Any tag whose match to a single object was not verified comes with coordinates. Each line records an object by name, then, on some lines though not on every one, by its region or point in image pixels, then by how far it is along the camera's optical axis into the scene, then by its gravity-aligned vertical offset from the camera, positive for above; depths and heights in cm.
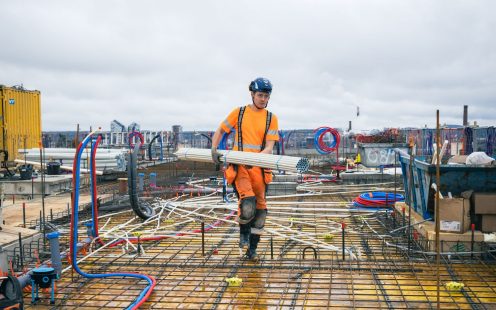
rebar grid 386 -129
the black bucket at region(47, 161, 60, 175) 1430 -90
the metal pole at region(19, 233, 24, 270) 482 -115
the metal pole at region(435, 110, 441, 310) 334 -40
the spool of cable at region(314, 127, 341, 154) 1566 -2
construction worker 509 -12
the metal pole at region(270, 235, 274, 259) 514 -121
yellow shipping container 1916 +85
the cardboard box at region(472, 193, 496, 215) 516 -70
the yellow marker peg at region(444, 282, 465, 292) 403 -125
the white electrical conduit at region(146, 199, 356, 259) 517 -119
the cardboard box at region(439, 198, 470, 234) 519 -83
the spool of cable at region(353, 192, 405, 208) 801 -104
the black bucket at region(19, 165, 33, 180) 1224 -91
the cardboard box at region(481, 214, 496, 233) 518 -91
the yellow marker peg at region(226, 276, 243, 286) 424 -127
